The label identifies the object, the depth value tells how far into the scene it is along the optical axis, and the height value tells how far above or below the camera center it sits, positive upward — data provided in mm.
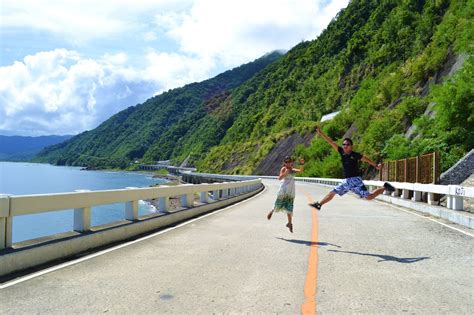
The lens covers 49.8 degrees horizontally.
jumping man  10578 -25
